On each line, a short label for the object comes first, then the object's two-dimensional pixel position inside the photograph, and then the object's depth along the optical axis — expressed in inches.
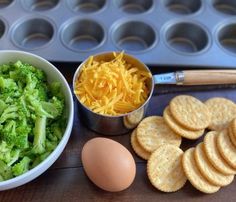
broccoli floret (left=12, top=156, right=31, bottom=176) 9.5
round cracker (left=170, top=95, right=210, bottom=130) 11.4
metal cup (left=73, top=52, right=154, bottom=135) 10.9
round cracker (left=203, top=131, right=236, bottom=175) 10.5
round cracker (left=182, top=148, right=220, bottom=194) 10.5
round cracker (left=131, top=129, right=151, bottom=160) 11.3
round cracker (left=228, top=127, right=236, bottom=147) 10.8
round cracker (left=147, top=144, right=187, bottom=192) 10.7
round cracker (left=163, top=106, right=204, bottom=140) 11.3
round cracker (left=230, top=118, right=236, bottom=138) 10.9
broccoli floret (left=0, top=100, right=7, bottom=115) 10.0
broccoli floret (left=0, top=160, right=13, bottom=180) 9.6
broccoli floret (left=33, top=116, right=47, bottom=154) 9.9
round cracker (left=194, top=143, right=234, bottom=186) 10.4
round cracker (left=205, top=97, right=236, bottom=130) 11.8
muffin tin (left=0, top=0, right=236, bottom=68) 13.1
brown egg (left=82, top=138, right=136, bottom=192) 9.9
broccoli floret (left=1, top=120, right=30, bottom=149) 9.7
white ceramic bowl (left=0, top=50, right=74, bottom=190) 9.4
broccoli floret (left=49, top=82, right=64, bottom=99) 11.0
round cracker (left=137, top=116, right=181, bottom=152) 11.3
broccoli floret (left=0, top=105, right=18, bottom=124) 9.8
